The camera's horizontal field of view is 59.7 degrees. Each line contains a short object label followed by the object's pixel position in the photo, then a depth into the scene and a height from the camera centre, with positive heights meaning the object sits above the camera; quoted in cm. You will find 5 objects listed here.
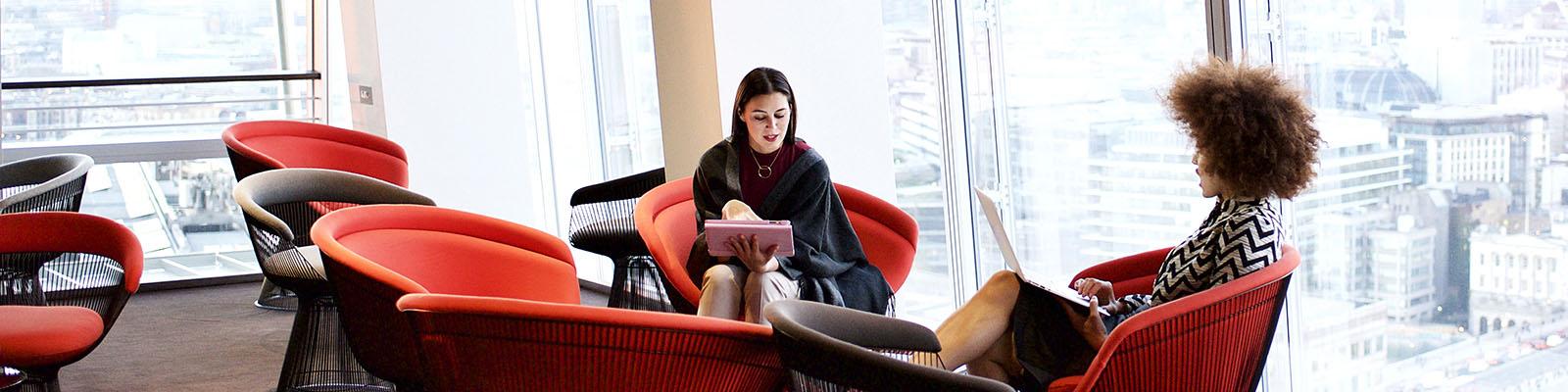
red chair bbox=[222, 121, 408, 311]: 664 -21
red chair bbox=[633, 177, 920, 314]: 389 -45
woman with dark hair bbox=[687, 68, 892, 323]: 357 -38
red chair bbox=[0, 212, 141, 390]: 378 -50
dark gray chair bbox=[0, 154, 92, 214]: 546 -23
